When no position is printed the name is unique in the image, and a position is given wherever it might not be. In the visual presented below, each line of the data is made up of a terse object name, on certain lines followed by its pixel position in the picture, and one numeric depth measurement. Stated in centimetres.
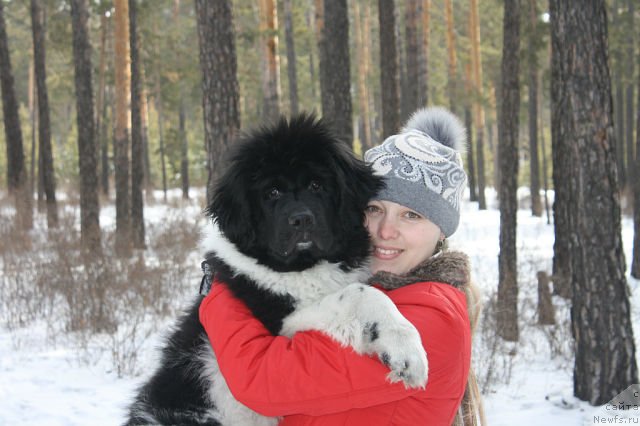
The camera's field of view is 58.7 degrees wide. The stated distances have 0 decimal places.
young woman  190
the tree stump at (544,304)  830
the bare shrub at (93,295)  687
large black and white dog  246
